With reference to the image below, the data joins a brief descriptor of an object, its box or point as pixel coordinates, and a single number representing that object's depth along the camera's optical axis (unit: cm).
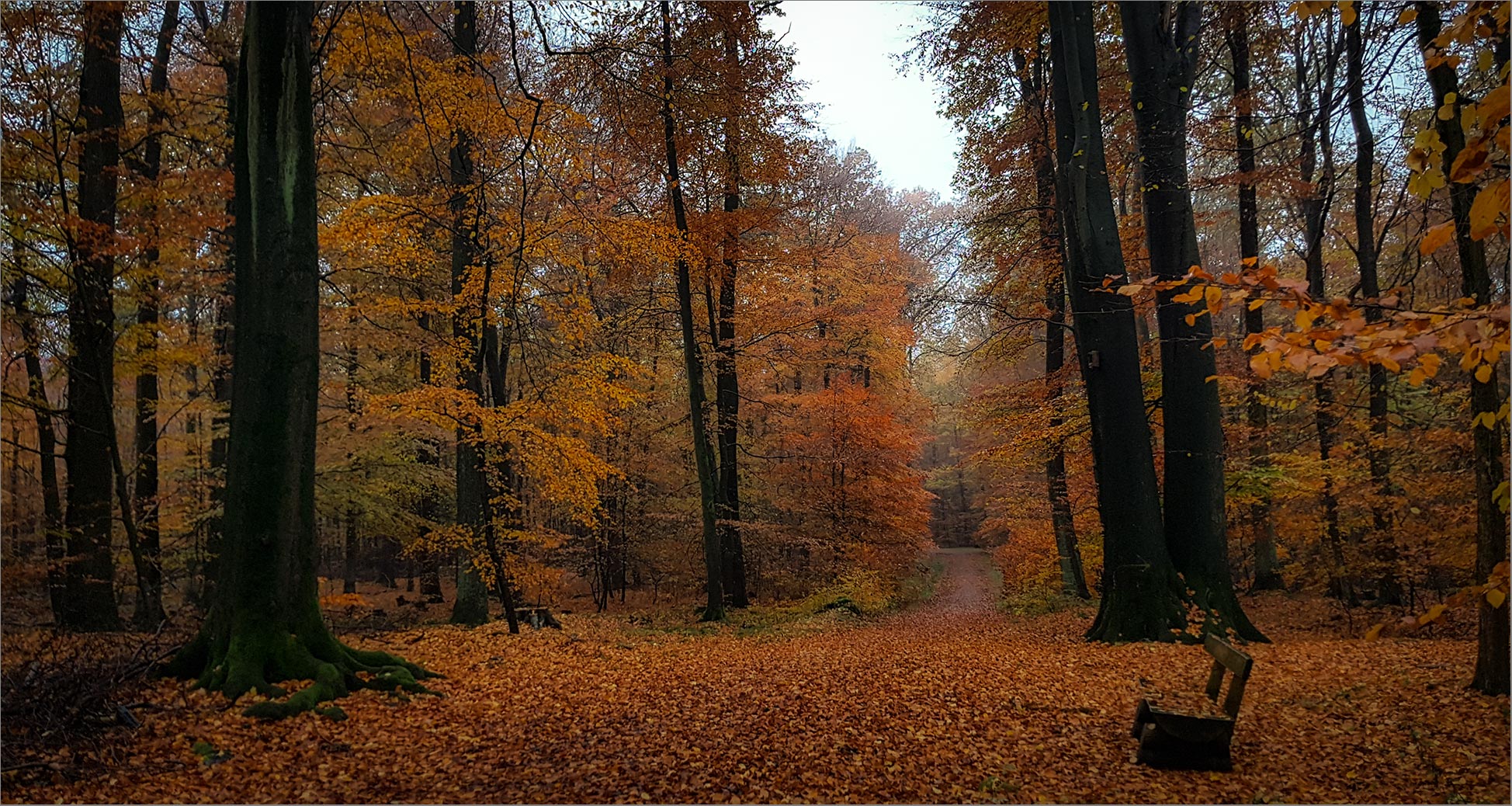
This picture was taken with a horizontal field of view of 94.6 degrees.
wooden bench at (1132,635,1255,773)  397
